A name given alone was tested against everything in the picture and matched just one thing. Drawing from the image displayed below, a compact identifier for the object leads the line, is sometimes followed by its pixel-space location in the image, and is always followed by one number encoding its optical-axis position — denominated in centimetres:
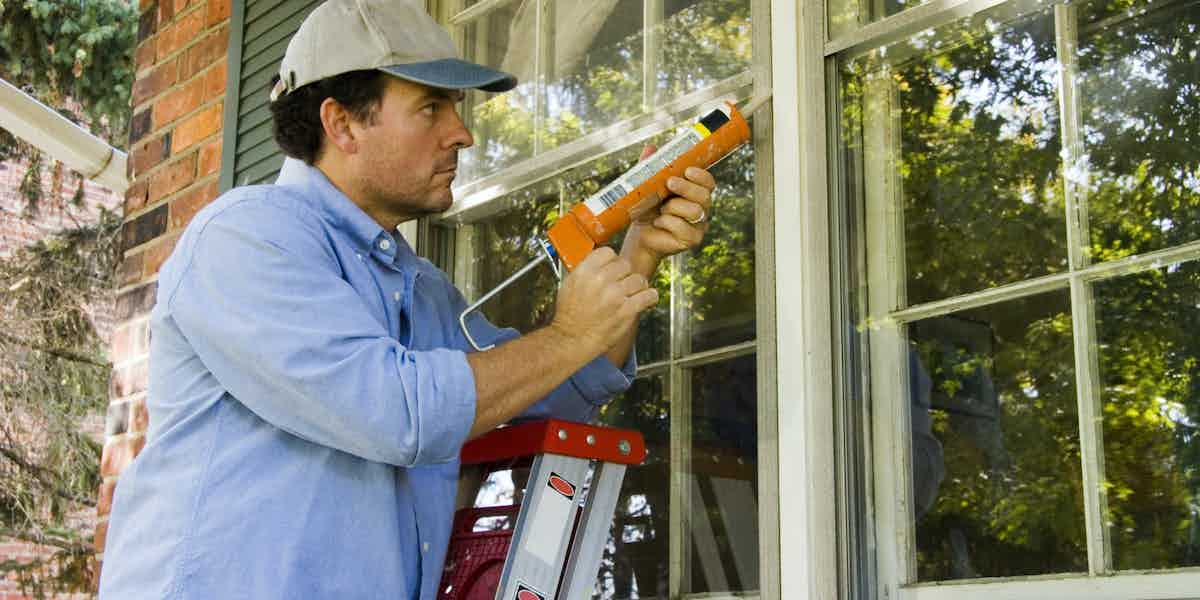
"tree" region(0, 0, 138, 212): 858
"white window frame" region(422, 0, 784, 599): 222
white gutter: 519
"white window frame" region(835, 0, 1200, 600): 193
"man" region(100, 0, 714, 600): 179
